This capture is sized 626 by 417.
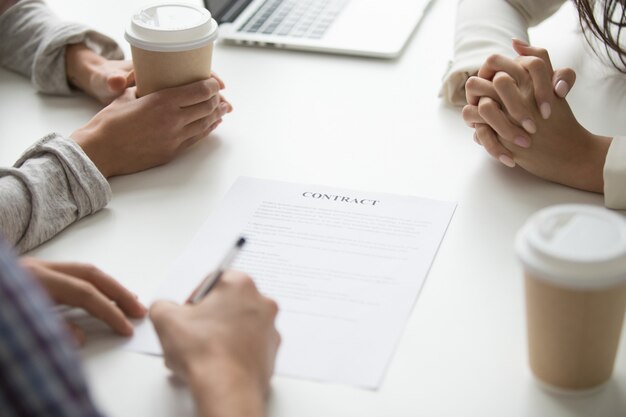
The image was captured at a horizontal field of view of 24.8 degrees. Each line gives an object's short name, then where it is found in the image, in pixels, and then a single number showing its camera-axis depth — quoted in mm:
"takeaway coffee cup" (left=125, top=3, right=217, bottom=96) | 1368
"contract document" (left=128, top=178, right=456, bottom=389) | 1152
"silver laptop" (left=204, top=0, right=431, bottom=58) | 1604
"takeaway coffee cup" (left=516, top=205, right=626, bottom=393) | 1045
